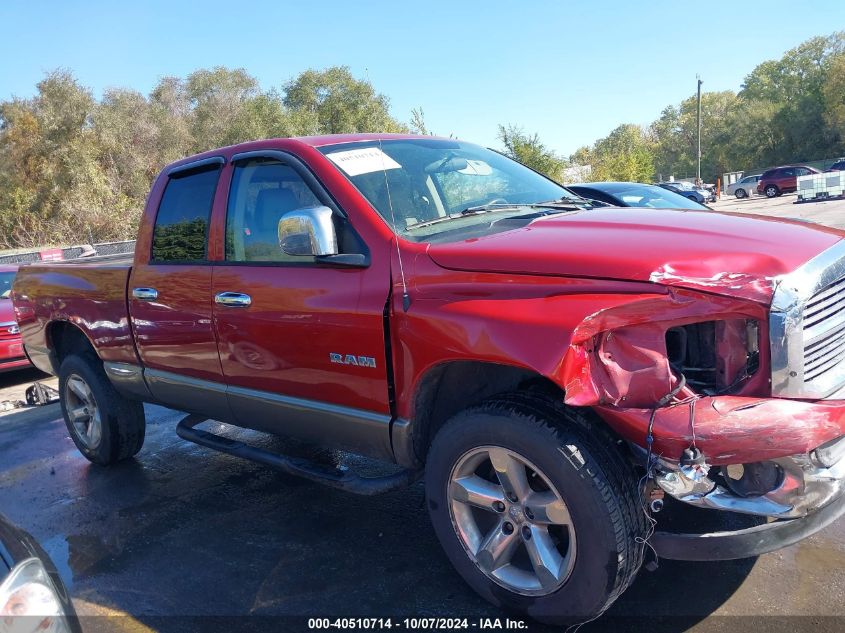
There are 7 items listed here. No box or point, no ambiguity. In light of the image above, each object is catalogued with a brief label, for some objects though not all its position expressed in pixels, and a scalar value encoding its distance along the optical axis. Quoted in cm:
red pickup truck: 225
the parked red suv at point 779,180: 3806
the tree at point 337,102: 3694
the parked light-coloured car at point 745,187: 4182
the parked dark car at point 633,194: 884
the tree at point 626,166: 3016
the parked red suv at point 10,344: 810
